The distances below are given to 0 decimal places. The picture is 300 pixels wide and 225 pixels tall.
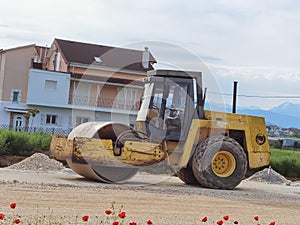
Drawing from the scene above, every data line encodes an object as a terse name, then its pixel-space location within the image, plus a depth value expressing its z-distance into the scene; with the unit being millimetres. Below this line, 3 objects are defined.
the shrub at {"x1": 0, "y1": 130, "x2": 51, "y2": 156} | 27141
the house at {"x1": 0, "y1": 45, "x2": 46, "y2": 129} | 56969
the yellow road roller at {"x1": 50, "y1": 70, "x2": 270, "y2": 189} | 17250
